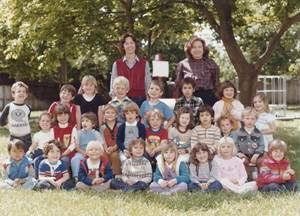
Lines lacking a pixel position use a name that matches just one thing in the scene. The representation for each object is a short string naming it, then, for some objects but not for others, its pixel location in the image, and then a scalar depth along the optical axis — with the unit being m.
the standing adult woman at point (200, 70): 7.70
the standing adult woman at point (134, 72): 7.80
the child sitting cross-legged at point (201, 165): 6.82
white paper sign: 11.61
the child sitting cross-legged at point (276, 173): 6.52
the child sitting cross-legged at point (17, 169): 6.84
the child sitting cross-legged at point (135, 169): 6.73
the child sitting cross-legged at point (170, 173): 6.59
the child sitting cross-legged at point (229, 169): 6.60
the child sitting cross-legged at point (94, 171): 6.72
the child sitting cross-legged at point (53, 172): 6.74
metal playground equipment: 22.05
